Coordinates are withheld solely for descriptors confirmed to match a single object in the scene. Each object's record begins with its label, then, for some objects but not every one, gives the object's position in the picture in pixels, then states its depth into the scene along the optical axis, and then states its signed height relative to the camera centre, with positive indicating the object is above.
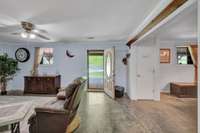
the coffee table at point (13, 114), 1.38 -0.76
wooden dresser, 4.21 -0.79
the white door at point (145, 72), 3.56 -0.23
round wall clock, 4.82 +0.60
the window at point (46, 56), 4.82 +0.50
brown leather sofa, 1.65 -0.90
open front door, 3.76 -0.25
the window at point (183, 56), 4.32 +0.44
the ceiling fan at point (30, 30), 2.49 +1.05
